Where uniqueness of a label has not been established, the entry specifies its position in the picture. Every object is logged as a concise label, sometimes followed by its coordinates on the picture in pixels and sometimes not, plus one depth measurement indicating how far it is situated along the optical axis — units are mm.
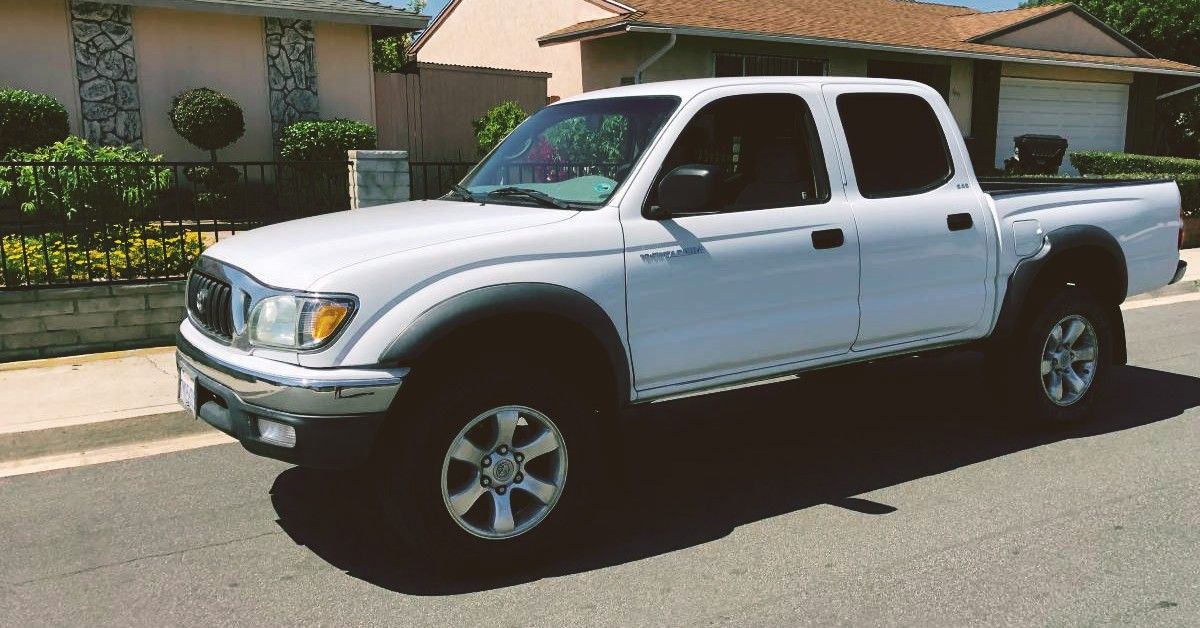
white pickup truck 3588
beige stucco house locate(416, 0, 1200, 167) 17094
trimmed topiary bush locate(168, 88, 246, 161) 14406
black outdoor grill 18719
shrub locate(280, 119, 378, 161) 15195
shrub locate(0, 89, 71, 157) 12766
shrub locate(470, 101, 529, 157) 16375
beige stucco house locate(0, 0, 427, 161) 14266
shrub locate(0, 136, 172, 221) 8086
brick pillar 8805
